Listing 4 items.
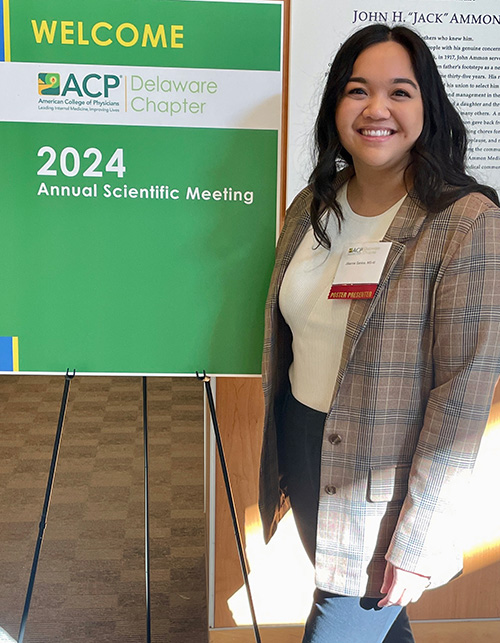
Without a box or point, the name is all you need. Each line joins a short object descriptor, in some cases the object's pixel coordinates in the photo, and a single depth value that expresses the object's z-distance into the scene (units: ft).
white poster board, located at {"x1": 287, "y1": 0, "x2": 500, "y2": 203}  5.68
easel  5.22
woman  4.00
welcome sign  5.29
